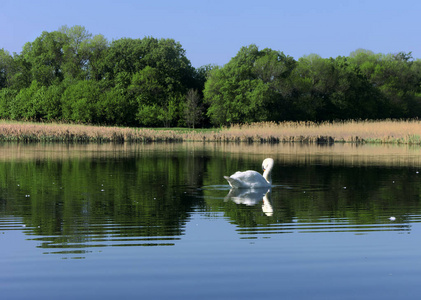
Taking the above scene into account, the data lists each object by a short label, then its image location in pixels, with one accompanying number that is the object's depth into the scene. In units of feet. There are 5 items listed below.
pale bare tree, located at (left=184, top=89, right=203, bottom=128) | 269.03
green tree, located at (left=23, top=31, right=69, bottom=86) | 318.45
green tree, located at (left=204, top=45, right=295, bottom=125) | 254.68
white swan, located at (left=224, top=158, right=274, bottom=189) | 53.21
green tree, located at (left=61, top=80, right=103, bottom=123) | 279.71
